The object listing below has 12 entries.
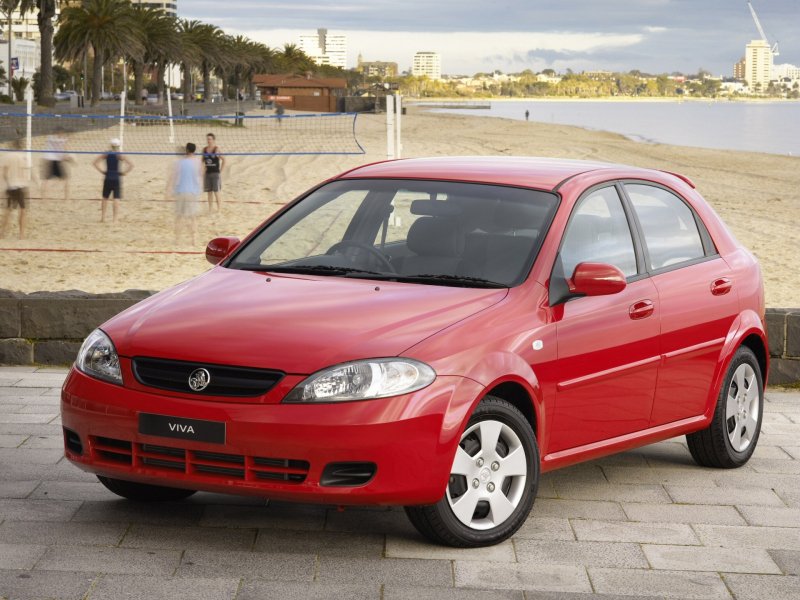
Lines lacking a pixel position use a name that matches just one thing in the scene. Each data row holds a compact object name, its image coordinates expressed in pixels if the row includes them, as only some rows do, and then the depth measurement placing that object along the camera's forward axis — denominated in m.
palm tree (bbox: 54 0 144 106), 91.25
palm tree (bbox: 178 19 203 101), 119.00
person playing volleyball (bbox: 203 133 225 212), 26.03
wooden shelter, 139.50
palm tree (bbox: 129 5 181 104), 104.19
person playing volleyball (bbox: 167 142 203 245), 21.81
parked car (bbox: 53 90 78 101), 129.12
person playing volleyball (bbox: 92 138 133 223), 24.56
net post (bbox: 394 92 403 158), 22.38
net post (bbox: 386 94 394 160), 20.13
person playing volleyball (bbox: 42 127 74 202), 27.45
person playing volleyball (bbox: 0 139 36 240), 21.75
